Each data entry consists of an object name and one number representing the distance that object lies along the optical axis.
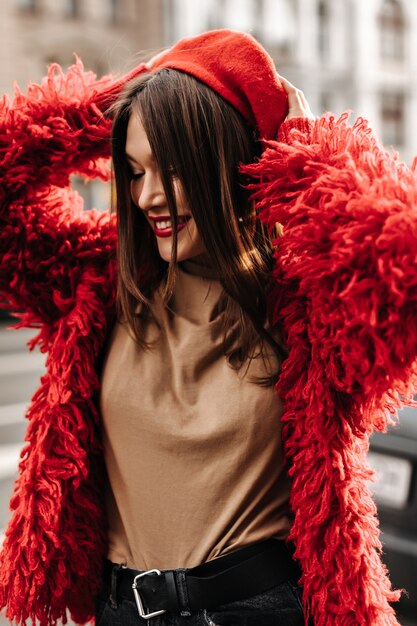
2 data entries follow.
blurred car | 2.91
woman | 1.69
